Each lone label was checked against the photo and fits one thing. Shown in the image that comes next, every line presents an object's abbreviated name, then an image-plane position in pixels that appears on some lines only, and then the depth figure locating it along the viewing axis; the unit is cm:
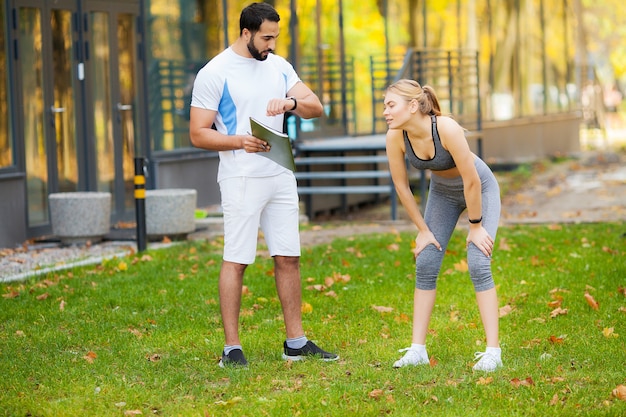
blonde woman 857
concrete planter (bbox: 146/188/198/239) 1763
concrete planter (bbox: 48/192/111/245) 1743
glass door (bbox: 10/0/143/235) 1858
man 888
